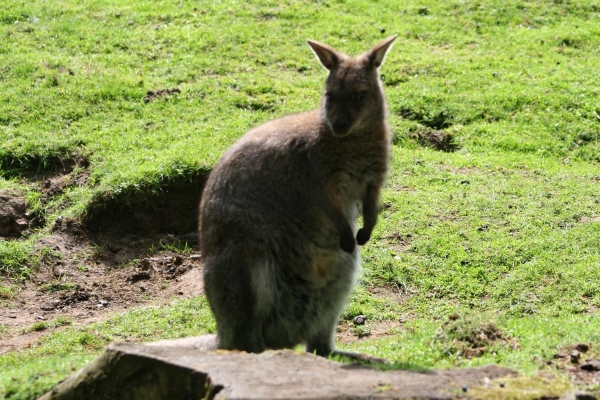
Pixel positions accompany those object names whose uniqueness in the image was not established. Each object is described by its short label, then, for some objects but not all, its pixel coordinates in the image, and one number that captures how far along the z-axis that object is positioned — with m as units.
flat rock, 7.43
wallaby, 10.71
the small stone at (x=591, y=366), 9.46
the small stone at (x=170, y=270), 16.69
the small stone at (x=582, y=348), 10.17
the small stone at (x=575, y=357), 9.92
